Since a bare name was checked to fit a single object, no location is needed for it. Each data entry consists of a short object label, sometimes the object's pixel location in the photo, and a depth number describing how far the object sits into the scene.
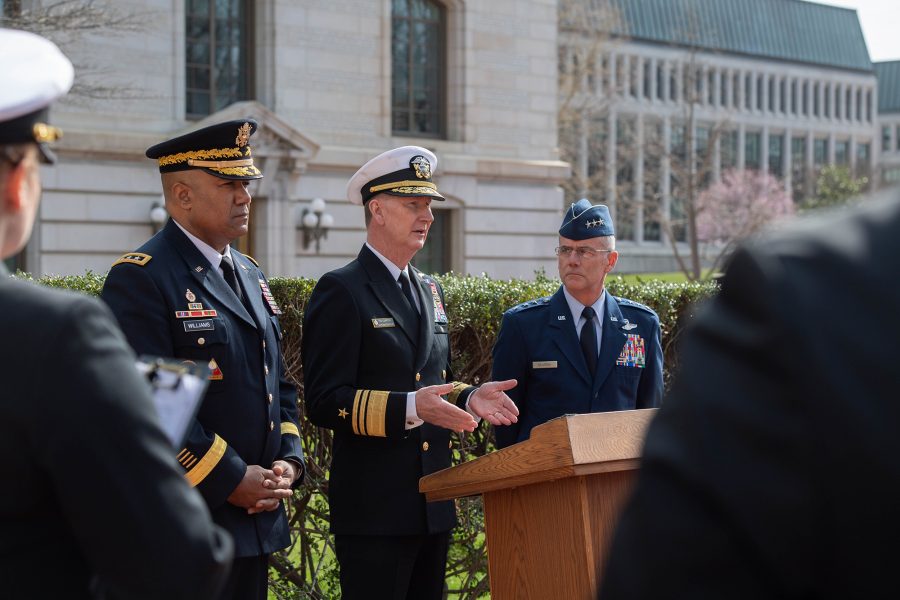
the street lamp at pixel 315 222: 23.88
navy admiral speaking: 4.78
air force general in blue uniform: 5.30
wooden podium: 3.93
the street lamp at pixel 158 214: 22.07
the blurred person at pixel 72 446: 2.02
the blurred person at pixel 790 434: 1.15
